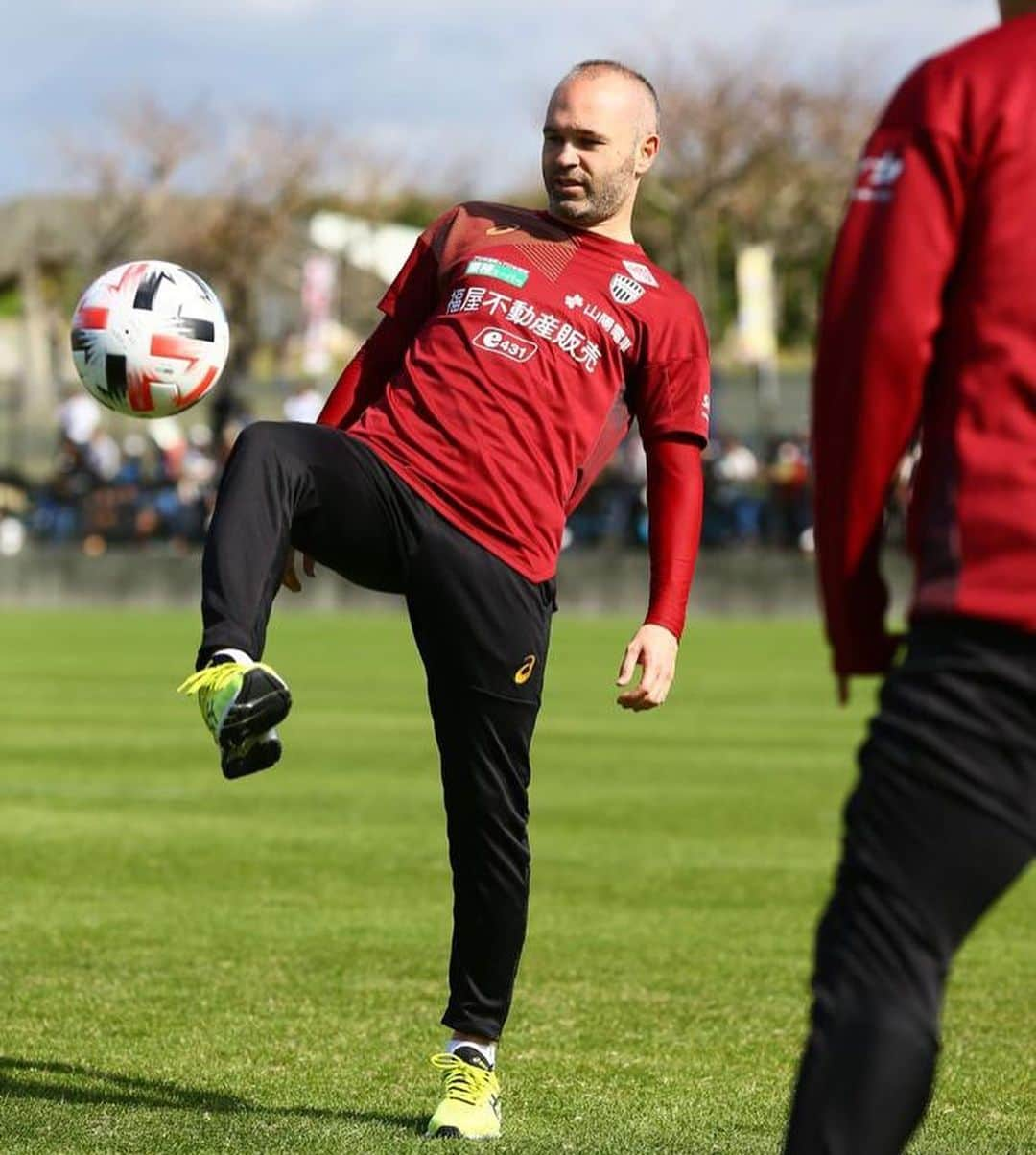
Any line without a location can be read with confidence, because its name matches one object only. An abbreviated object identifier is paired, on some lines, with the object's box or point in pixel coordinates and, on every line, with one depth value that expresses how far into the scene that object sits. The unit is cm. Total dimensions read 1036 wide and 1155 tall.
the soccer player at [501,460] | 1105
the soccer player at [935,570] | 678
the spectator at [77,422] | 8162
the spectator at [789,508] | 6762
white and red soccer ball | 1250
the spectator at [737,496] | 6906
